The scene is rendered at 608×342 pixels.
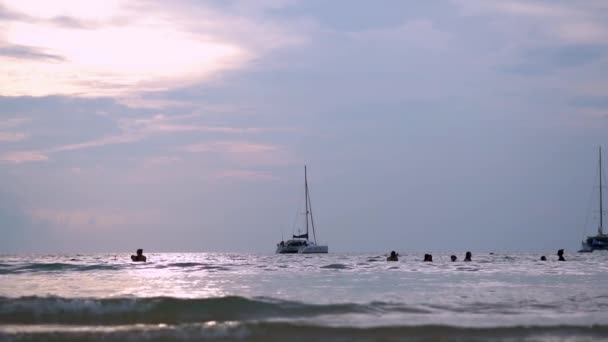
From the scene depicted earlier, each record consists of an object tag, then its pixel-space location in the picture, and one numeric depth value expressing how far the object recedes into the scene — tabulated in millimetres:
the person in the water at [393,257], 53219
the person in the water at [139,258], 48800
